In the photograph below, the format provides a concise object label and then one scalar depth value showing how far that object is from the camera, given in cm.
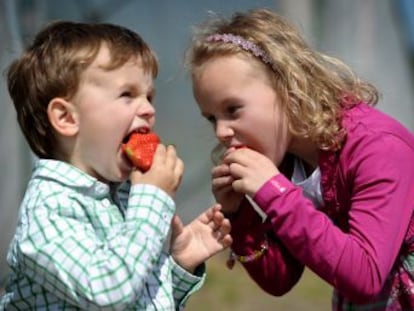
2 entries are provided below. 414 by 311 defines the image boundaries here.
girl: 298
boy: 267
